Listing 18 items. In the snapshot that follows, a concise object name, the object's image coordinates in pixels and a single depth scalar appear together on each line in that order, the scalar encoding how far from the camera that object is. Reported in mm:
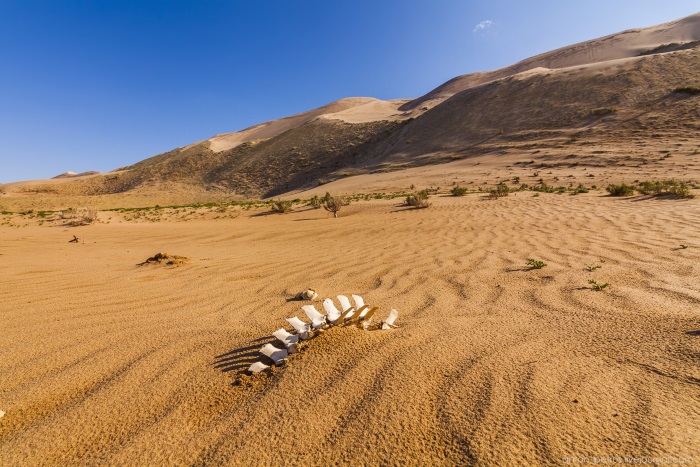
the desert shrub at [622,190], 9516
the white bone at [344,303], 1995
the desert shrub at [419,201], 10227
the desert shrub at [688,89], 23708
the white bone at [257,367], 1634
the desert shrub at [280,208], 12891
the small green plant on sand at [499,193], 11211
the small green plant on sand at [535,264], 3395
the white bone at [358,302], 2123
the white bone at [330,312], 1939
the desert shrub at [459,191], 12578
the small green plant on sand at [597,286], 2625
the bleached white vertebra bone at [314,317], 1862
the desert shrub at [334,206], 10635
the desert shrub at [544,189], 11750
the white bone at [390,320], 2028
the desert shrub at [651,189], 9212
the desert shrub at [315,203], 13297
